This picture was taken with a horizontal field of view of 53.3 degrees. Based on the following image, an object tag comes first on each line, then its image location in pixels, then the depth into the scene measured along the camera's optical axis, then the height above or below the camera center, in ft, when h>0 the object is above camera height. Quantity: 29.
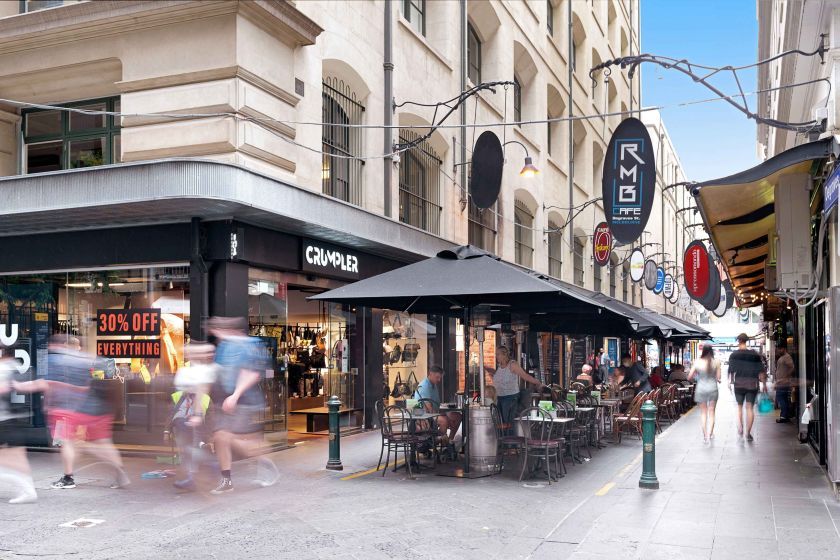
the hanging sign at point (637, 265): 104.27 +6.83
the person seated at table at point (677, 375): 82.01 -5.47
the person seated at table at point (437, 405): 40.55 -3.97
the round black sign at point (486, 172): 57.62 +10.43
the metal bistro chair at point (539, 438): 34.54 -4.99
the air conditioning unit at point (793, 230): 37.22 +3.98
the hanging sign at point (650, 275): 108.58 +5.84
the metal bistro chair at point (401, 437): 36.11 -4.99
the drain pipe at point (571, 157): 104.32 +20.57
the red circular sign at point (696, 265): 70.79 +4.61
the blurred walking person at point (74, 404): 31.12 -2.98
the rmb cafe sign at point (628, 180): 41.27 +6.99
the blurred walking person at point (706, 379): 50.78 -3.69
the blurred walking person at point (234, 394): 30.48 -2.66
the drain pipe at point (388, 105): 55.11 +14.24
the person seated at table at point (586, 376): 64.03 -4.33
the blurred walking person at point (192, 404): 31.99 -3.24
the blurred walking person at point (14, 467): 30.22 -5.21
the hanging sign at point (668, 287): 117.70 +4.67
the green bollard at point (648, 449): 32.61 -5.06
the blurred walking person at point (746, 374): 49.85 -3.29
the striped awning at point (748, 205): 30.27 +5.32
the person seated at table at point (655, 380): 70.33 -5.10
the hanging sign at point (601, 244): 100.58 +9.18
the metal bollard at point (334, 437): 37.78 -5.19
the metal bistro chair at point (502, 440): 35.50 -5.13
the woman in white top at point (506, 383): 41.47 -3.08
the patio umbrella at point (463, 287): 33.32 +1.42
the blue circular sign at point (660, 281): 112.06 +5.23
